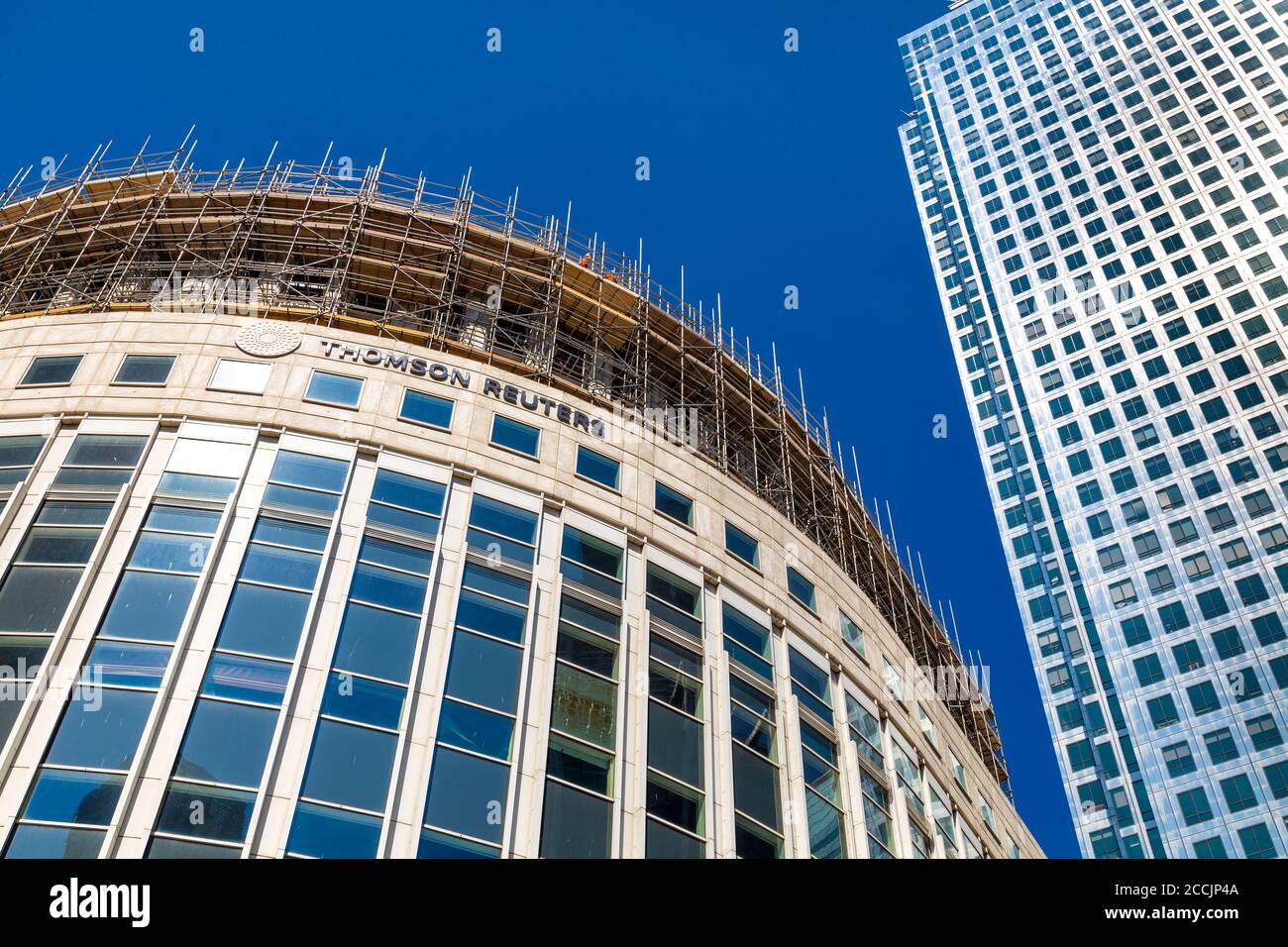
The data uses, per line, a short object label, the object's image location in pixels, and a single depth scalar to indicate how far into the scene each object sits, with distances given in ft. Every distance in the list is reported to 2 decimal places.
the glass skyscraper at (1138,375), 255.70
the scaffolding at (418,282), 123.24
